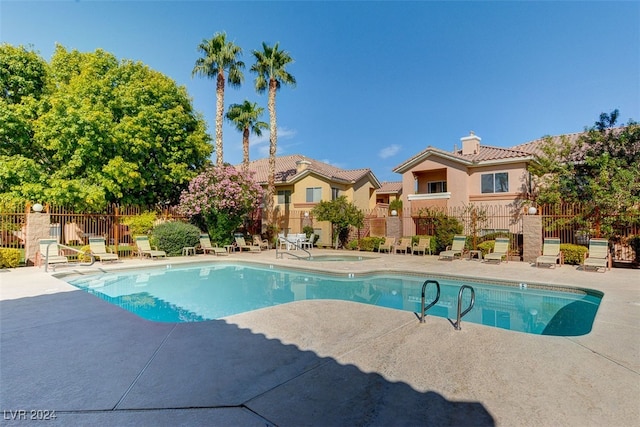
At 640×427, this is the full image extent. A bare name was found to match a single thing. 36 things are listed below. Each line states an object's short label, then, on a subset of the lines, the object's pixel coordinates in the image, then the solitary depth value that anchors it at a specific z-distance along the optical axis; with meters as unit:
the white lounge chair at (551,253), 13.52
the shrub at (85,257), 14.30
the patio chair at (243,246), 20.11
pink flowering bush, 19.41
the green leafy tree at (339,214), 21.73
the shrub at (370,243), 21.22
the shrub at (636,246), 13.71
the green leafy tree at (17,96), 17.70
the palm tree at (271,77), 23.34
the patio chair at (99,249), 13.87
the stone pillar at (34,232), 13.11
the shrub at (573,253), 13.80
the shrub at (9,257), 12.09
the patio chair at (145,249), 15.70
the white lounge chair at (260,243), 21.68
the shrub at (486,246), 16.61
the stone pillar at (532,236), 14.89
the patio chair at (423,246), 18.48
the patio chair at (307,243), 21.19
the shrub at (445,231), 18.75
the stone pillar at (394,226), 20.92
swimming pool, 7.99
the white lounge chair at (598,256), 12.18
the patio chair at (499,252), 14.94
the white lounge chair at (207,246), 18.30
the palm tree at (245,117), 25.62
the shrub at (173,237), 17.17
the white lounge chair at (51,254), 12.37
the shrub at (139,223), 17.22
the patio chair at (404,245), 19.52
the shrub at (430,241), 18.95
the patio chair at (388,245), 20.14
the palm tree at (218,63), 21.69
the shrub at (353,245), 22.27
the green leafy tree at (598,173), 13.95
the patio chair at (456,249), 16.50
